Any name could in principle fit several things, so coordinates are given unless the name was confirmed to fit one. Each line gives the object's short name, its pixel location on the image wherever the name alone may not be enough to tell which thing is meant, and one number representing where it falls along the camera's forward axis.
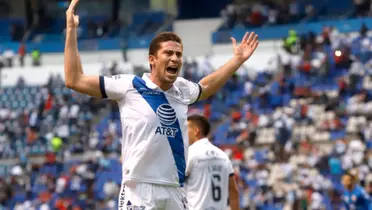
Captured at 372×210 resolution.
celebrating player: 7.21
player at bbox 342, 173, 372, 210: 13.42
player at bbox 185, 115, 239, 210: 10.23
